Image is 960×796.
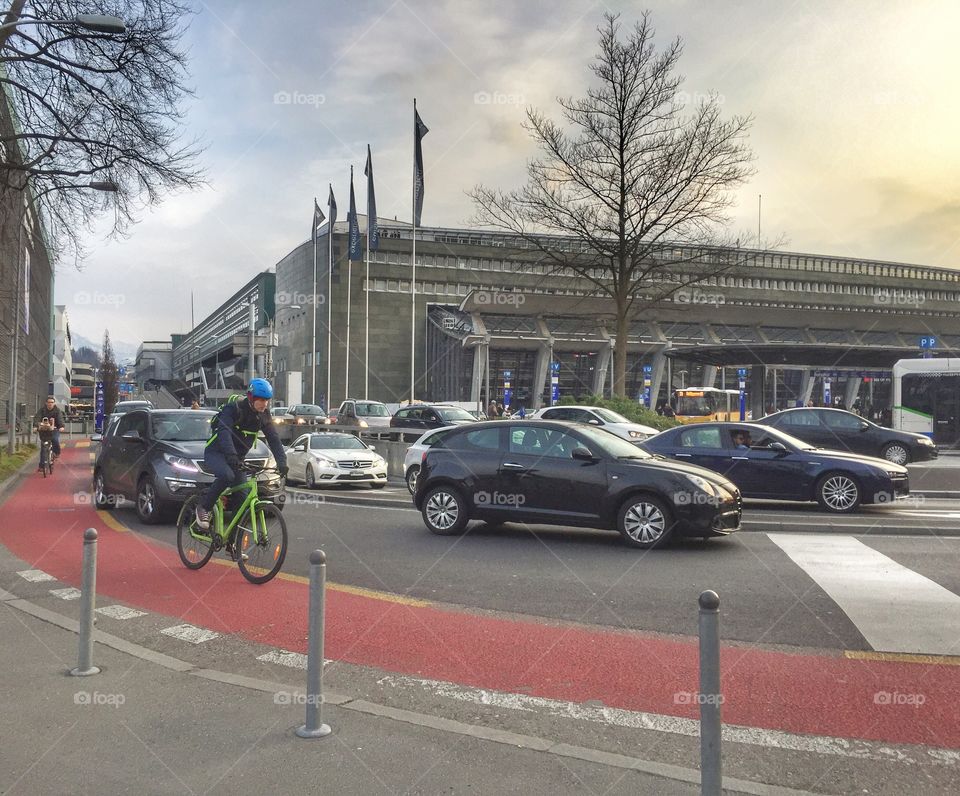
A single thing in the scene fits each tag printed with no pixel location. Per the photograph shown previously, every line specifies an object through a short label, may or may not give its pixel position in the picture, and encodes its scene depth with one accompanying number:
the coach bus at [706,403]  46.23
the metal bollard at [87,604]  5.43
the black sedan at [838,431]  19.16
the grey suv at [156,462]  12.42
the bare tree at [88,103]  16.67
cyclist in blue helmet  8.33
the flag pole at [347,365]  69.00
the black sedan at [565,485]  10.03
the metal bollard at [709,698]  3.14
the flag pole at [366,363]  71.10
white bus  26.73
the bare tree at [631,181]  27.58
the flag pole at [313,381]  71.96
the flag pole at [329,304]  71.06
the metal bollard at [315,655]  4.27
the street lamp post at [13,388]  28.36
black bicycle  21.80
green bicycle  8.27
